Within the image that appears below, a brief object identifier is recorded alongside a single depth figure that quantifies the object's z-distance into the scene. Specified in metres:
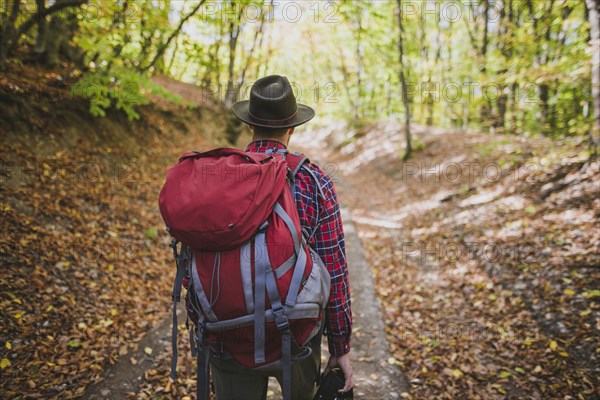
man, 1.77
